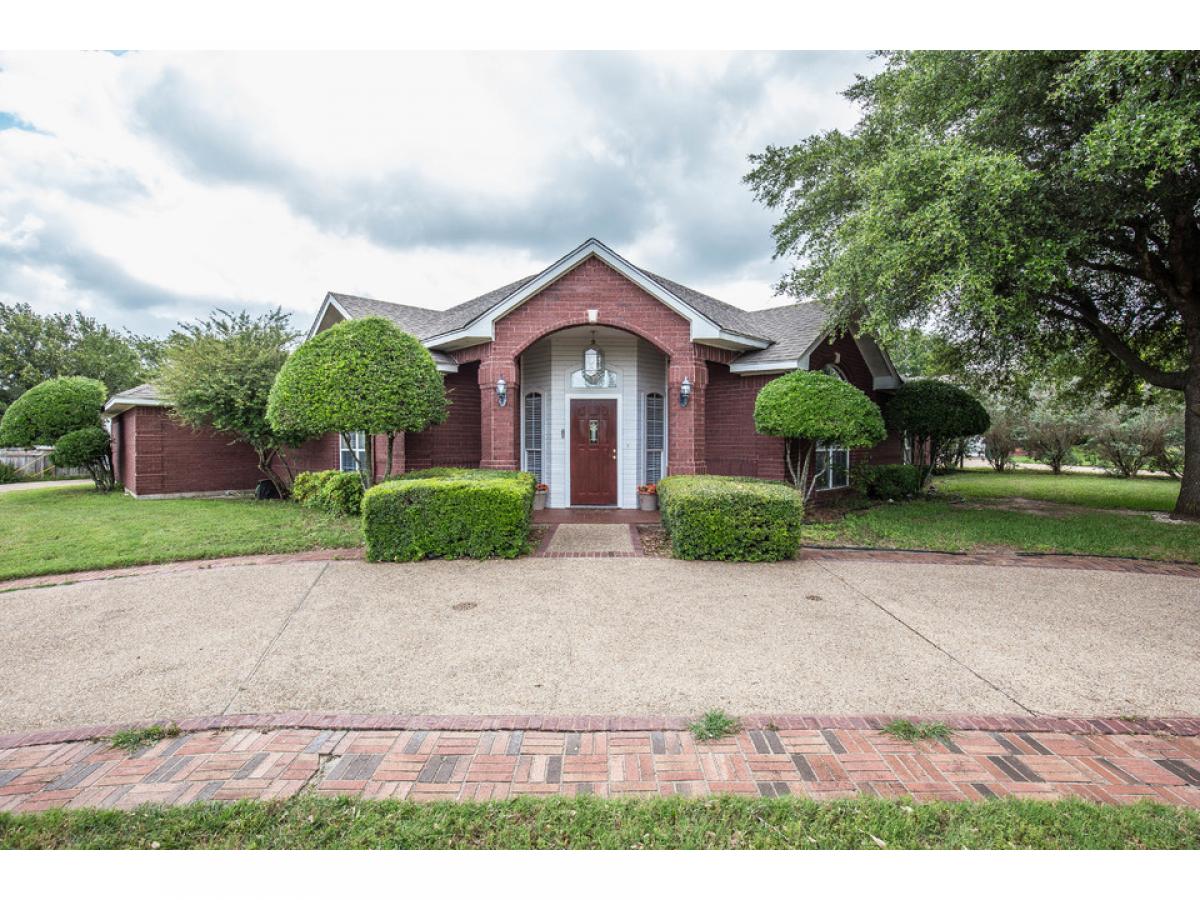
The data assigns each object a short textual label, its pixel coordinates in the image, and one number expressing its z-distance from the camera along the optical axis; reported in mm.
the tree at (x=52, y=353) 31203
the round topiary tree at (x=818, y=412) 8250
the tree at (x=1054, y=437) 21172
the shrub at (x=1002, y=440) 22469
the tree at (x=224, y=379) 11148
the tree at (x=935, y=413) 12555
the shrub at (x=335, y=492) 9547
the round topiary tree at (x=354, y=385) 7777
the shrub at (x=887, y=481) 12227
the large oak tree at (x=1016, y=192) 5699
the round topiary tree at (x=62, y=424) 14297
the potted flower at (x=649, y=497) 10156
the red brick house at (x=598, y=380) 9438
